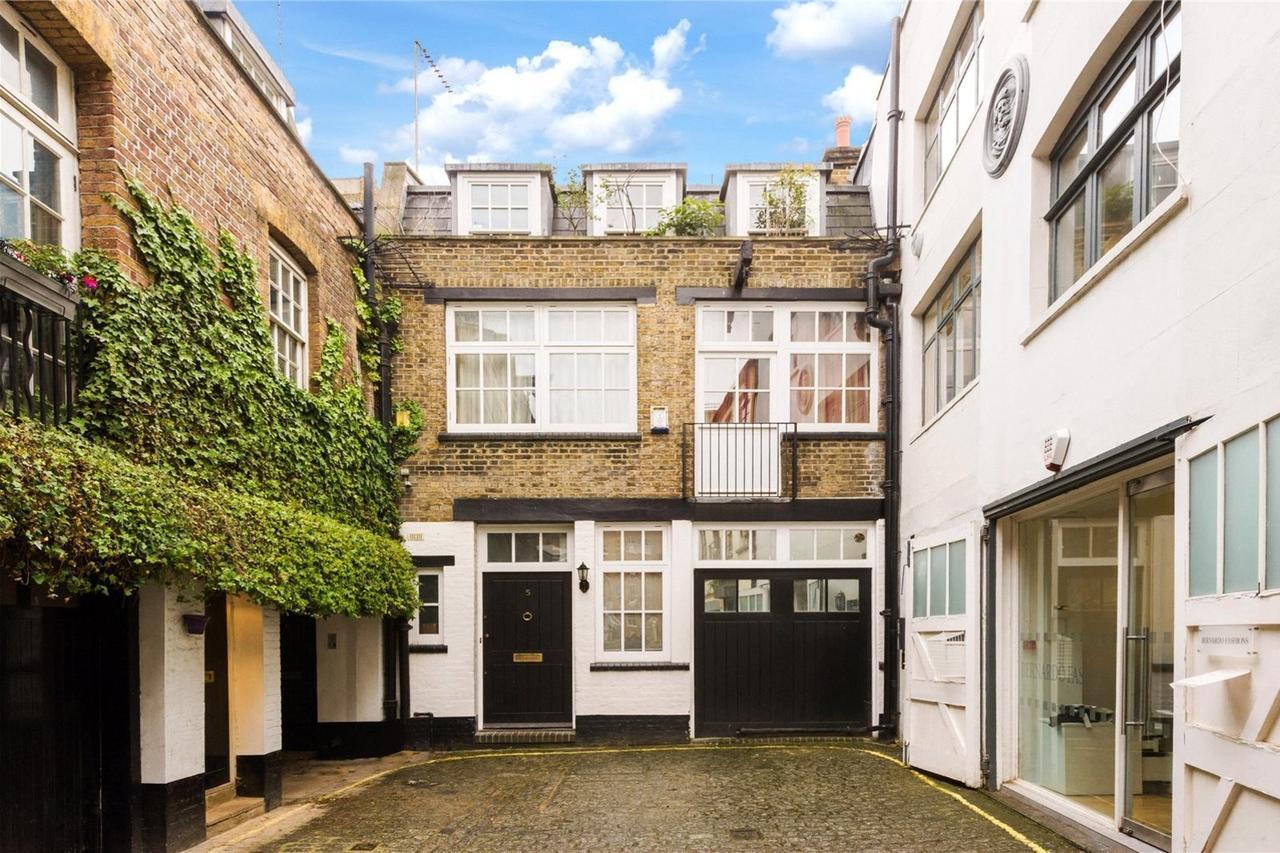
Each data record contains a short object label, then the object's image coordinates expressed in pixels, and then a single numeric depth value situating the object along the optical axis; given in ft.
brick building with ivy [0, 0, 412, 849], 15.44
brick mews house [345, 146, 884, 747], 35.04
